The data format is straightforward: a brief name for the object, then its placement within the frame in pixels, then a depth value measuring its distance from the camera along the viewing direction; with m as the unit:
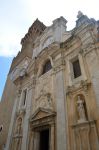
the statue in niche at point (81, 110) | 5.44
